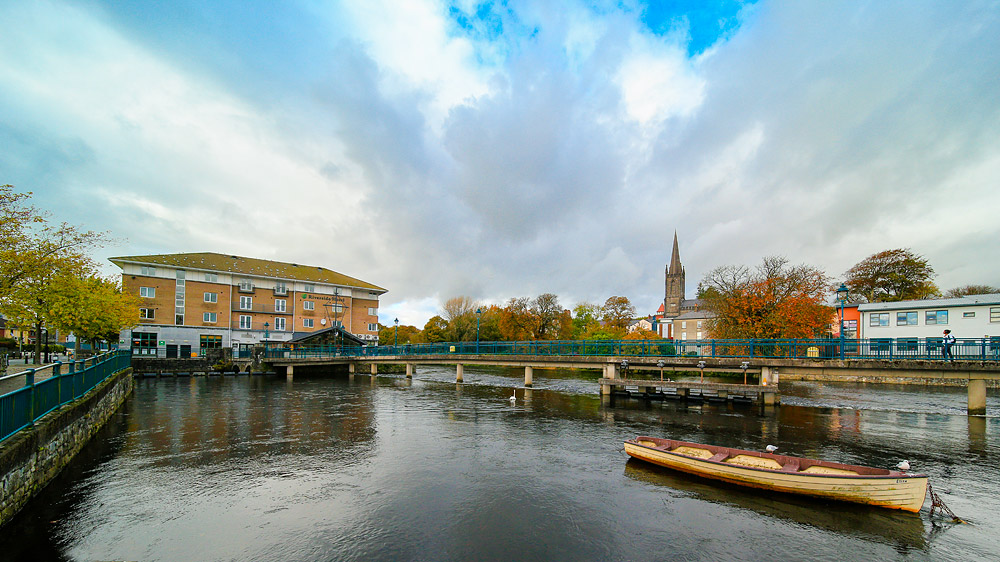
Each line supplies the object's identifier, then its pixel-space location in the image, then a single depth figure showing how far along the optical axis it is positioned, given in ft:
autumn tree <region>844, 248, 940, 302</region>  206.80
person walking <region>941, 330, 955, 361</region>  68.87
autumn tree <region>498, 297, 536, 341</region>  239.50
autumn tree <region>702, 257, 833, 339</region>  138.62
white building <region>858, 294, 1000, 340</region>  143.95
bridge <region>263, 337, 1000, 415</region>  69.51
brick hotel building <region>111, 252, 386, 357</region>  182.60
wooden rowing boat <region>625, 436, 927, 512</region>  32.30
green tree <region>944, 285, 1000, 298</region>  216.95
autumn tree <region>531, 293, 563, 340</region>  242.37
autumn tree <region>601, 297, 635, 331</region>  280.92
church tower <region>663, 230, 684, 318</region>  454.81
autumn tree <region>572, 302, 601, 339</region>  279.08
